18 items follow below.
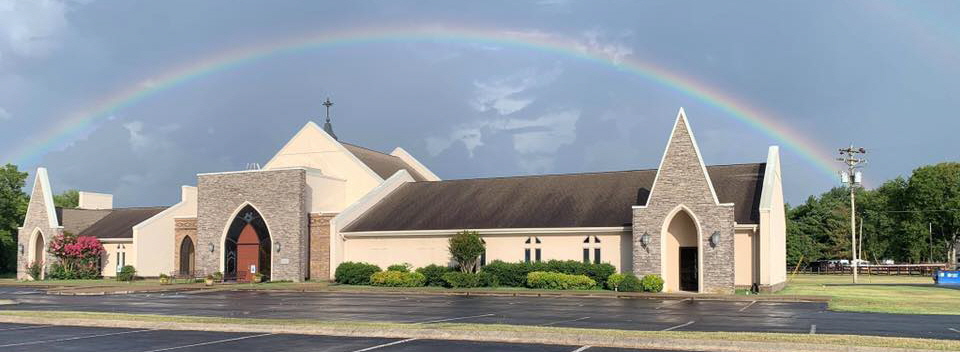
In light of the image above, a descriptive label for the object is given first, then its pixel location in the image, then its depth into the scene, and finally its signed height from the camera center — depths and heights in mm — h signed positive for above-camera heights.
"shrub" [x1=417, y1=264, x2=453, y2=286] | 42844 -2600
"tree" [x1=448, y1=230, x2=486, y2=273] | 41406 -1181
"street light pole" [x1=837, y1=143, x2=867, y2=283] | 53444 +3295
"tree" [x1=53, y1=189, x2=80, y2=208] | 88825 +2804
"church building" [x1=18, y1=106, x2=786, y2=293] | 38000 +171
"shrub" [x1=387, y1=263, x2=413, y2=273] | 44594 -2393
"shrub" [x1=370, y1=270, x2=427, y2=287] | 42406 -2837
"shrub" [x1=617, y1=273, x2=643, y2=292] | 37688 -2842
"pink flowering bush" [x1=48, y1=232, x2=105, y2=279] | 55469 -2056
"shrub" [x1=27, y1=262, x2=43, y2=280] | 57125 -3149
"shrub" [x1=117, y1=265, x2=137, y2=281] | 51938 -3013
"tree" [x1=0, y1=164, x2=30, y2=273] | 64812 +1214
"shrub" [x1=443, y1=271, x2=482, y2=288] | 41162 -2777
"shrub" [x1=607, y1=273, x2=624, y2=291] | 38159 -2658
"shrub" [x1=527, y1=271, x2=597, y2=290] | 39281 -2768
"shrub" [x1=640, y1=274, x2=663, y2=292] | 37375 -2737
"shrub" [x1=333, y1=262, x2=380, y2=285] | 44500 -2642
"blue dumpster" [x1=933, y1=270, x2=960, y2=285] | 48188 -3291
